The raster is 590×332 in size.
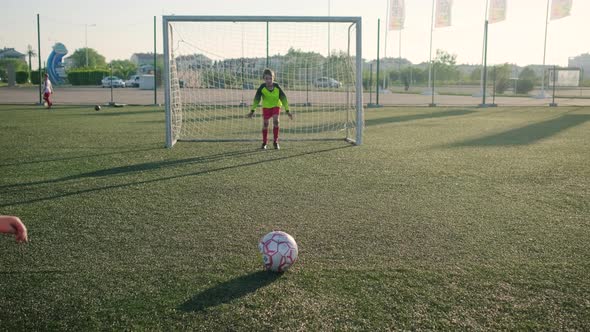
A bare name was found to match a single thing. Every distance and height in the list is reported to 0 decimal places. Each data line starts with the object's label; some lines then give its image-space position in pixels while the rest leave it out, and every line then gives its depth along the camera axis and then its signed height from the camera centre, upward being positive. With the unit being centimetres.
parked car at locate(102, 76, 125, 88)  5437 +160
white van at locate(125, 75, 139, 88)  5679 +168
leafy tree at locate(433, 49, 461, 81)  5491 +324
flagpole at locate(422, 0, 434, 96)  4251 +82
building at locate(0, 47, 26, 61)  9354 +782
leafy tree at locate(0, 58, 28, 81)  6720 +401
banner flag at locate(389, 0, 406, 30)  3075 +500
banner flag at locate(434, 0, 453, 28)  3042 +505
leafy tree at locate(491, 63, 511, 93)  4419 +210
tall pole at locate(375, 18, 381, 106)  2577 +337
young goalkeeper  1141 +1
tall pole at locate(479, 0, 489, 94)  2660 +293
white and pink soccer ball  407 -115
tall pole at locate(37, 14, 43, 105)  2376 +266
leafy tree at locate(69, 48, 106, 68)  9321 +722
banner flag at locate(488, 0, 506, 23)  2702 +463
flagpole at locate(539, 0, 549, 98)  2889 +189
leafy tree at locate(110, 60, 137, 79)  6975 +377
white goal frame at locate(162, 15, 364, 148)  1153 +123
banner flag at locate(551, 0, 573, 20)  2753 +492
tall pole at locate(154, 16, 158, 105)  2387 +81
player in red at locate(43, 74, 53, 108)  2264 +25
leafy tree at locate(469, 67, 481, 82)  5415 +284
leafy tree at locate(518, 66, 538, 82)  4756 +273
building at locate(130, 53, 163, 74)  12472 +1001
